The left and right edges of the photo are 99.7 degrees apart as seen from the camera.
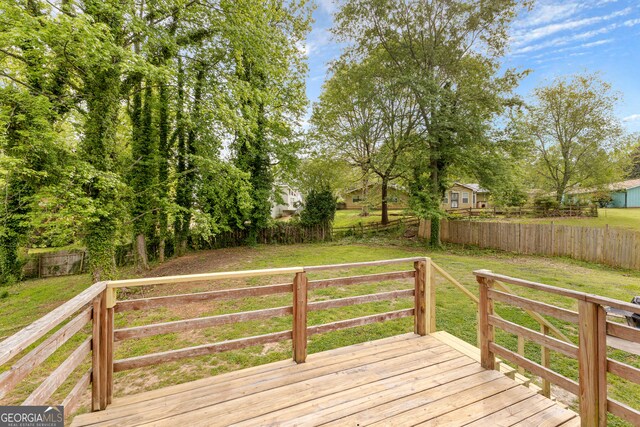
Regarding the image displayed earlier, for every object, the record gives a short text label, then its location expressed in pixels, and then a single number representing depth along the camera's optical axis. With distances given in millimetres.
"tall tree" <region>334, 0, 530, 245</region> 12789
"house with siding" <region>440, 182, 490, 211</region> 30391
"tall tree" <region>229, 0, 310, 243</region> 9055
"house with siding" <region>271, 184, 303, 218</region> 16062
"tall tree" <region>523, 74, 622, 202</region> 19609
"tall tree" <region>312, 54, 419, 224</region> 14312
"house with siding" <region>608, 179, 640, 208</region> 28578
